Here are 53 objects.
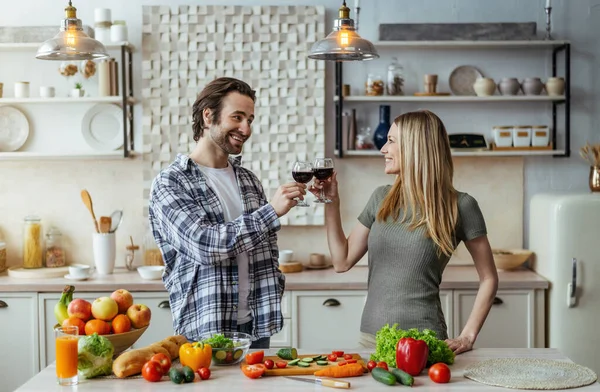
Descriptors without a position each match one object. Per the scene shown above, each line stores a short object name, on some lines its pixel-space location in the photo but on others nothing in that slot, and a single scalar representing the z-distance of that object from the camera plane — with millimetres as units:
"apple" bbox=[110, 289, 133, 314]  2375
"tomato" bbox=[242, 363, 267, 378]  2203
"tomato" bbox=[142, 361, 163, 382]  2162
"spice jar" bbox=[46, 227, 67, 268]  4496
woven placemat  2135
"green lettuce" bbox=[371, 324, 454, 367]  2279
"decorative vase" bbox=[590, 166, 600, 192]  4340
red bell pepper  2209
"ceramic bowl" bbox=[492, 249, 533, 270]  4285
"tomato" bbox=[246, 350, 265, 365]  2311
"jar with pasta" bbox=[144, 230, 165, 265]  4488
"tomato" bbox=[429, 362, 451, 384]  2160
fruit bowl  2303
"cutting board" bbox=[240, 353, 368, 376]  2242
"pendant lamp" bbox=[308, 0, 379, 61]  2752
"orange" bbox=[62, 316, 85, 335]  2258
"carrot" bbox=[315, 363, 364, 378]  2211
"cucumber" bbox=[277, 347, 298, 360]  2367
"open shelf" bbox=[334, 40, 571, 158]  4355
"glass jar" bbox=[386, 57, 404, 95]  4426
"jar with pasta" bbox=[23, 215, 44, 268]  4461
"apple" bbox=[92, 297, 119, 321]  2309
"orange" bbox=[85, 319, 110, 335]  2273
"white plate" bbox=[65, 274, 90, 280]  4113
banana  2365
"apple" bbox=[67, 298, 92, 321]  2301
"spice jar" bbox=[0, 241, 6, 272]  4445
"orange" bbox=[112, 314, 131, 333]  2314
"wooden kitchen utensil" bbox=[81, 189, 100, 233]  4398
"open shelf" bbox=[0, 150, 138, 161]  4371
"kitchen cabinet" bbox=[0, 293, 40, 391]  4055
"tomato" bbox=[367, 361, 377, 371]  2266
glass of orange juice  2119
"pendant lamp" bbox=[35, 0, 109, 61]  2842
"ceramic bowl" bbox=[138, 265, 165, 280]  4105
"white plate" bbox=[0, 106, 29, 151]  4559
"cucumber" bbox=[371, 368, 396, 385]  2131
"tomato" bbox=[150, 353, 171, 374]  2209
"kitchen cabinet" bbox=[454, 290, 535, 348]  4074
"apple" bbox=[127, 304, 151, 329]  2350
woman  2643
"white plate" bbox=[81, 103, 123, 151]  4586
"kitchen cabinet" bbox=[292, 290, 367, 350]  4082
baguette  2190
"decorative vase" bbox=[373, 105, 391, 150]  4414
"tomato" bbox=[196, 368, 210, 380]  2184
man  2480
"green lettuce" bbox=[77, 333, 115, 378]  2178
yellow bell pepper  2225
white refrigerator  4004
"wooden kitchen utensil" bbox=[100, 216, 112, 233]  4375
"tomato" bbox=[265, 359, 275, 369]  2258
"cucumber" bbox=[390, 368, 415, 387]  2127
